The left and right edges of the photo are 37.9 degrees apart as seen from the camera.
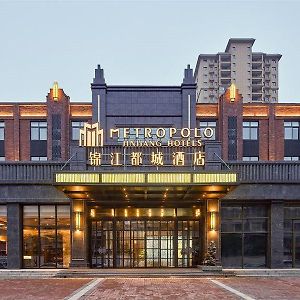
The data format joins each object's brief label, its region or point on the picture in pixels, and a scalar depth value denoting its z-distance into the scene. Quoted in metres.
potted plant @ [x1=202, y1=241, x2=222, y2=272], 25.19
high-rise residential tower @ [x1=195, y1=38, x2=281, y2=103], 113.31
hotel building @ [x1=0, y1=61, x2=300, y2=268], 25.97
